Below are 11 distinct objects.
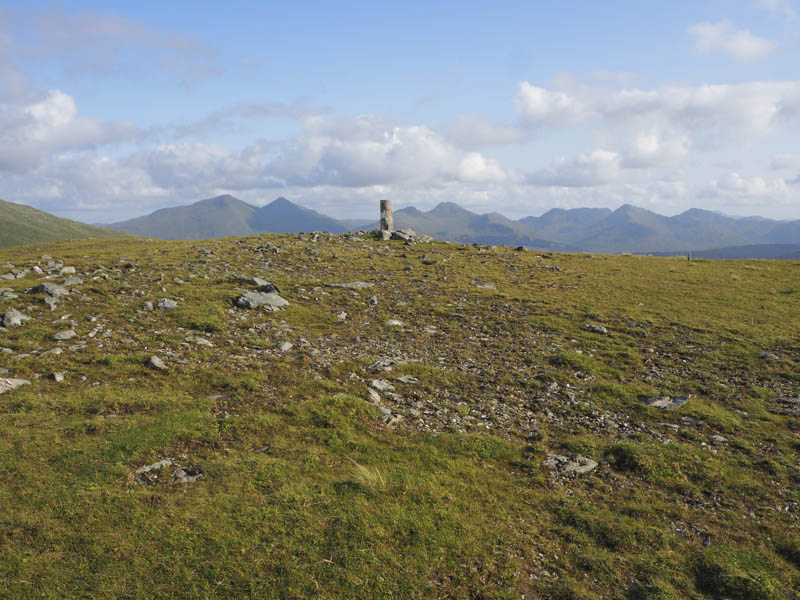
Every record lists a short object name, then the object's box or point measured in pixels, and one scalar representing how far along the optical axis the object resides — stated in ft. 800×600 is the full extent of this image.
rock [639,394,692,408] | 48.47
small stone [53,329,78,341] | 51.79
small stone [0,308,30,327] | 54.29
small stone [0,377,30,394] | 39.81
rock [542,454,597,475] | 36.22
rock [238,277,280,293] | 83.25
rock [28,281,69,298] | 65.05
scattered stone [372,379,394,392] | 48.16
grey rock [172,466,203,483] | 30.91
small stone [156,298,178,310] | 66.39
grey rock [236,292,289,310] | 72.08
